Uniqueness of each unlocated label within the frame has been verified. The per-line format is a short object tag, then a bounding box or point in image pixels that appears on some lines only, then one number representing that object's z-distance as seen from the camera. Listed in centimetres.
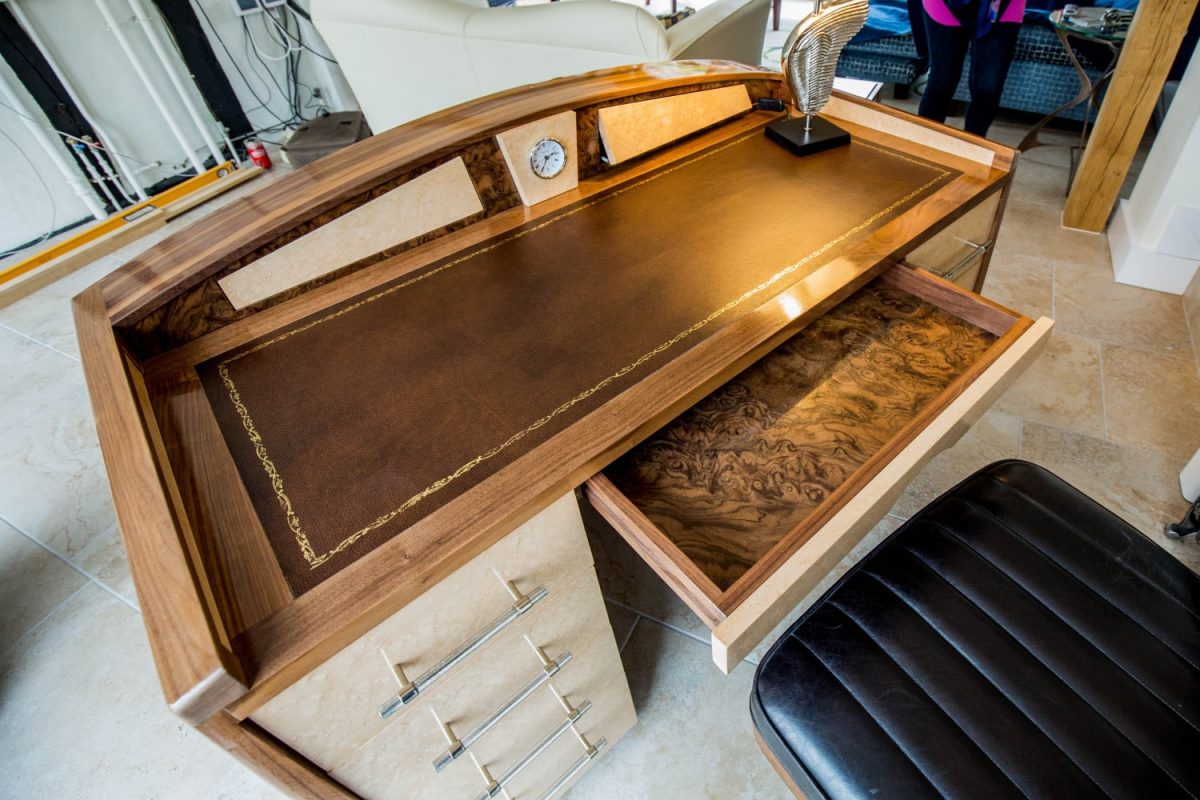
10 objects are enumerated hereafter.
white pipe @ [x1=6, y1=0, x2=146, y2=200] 254
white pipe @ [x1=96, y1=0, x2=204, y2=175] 269
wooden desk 56
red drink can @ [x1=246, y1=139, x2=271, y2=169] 332
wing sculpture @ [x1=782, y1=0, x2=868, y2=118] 106
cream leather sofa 181
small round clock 102
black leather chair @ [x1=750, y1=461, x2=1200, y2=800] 62
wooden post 173
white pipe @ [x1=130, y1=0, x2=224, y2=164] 282
